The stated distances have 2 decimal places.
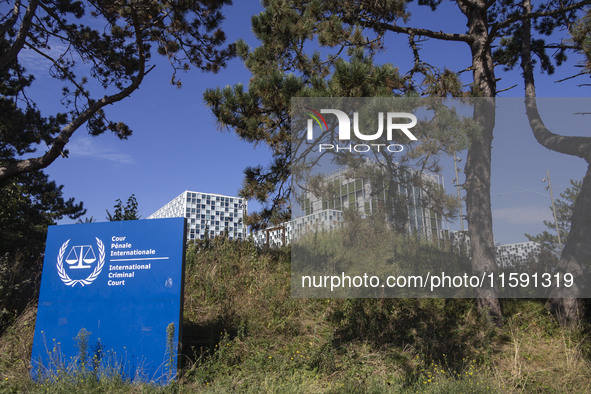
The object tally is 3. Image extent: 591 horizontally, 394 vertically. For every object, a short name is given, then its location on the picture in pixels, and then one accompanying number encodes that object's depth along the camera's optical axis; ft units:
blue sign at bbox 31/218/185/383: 15.93
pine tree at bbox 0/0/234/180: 28.25
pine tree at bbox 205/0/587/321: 23.20
